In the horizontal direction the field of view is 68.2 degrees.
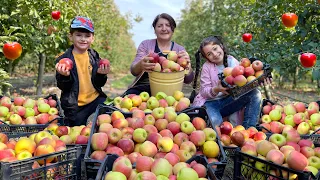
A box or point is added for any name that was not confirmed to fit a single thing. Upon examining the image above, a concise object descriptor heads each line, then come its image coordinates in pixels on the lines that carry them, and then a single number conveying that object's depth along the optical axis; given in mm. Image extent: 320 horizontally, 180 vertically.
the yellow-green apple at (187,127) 1760
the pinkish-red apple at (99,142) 1563
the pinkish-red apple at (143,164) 1306
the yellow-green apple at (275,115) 2448
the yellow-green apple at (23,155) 1474
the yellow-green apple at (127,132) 1714
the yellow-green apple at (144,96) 2438
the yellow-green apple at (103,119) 1830
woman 2911
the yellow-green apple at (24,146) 1552
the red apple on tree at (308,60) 2376
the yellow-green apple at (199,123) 1809
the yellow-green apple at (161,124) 1833
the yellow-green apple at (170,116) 1906
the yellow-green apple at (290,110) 2474
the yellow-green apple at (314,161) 1516
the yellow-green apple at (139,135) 1662
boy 2624
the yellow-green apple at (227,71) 2405
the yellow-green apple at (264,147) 1566
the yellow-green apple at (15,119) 2420
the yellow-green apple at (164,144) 1576
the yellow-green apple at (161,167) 1265
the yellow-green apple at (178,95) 2486
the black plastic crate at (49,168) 1248
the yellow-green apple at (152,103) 2296
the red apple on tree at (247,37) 3512
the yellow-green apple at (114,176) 1183
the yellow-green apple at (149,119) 1871
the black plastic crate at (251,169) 1335
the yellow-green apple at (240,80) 2238
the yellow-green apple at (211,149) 1602
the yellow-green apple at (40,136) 1670
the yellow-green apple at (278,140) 1725
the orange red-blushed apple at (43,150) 1459
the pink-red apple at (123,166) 1260
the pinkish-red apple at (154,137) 1636
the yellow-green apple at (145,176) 1176
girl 2604
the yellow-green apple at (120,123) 1797
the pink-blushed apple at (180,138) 1685
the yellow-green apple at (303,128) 2232
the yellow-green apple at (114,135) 1655
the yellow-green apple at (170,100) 2371
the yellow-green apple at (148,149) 1541
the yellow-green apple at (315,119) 2332
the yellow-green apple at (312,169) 1438
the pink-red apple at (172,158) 1415
